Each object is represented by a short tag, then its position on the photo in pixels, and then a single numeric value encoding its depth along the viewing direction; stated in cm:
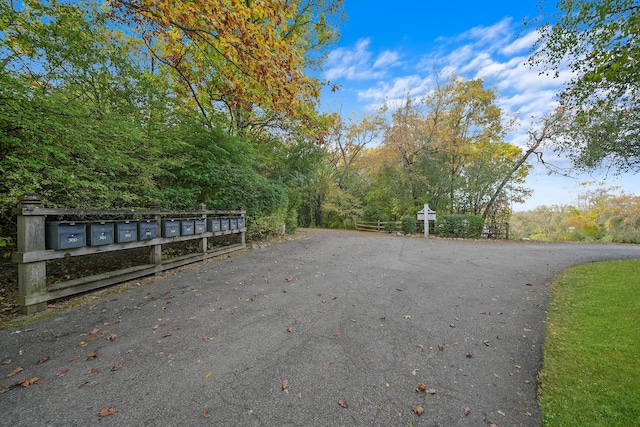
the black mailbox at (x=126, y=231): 431
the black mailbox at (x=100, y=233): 388
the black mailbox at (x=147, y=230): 473
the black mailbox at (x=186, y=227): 579
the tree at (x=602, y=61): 374
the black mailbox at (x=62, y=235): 350
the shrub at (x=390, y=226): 1761
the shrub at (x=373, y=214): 1969
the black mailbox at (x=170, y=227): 537
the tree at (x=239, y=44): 416
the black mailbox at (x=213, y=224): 679
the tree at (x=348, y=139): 2305
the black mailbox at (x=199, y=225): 616
